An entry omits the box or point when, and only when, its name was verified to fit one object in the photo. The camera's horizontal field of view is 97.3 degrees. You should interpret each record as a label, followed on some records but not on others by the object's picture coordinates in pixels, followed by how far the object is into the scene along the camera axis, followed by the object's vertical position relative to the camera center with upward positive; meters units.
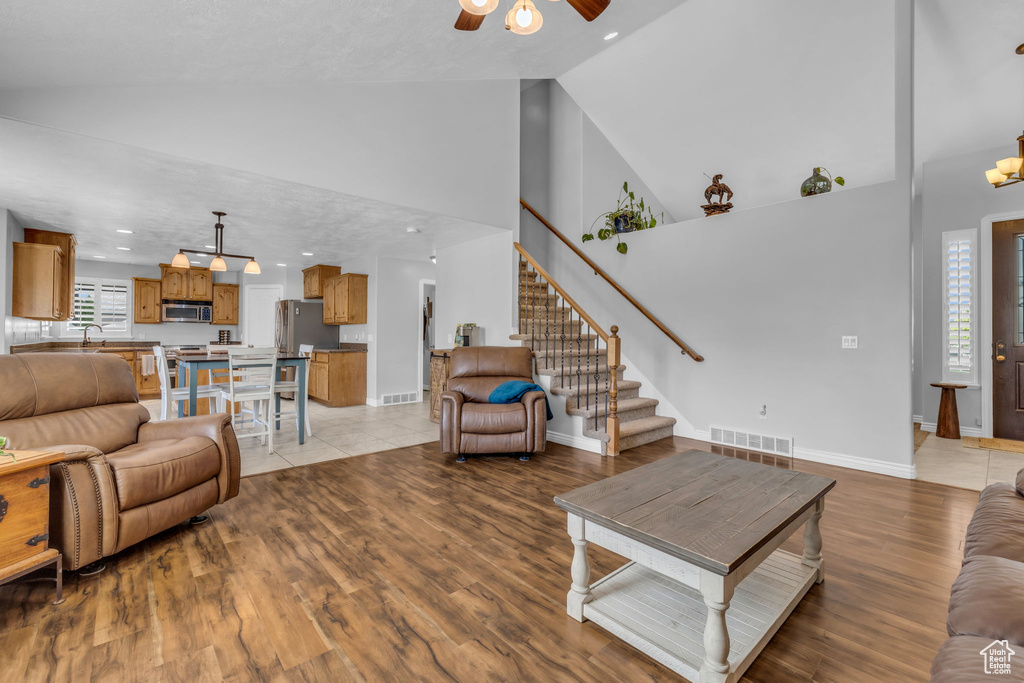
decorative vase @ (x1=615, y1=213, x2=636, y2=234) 5.44 +1.45
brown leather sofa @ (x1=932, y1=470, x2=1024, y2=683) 1.00 -0.69
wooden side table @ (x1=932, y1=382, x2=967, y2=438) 4.84 -0.75
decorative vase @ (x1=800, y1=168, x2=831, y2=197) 4.10 +1.46
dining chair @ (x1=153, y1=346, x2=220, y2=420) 4.42 -0.52
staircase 4.36 -0.42
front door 4.64 +0.17
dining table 4.21 -0.24
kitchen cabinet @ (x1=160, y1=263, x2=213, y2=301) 8.30 +1.06
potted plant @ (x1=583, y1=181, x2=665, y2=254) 5.45 +1.47
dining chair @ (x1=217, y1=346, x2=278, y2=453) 4.25 -0.36
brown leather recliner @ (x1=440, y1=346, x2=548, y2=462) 4.09 -0.76
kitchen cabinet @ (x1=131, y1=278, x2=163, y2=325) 8.12 +0.71
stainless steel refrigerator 7.71 +0.23
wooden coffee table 1.45 -0.74
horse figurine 4.77 +1.63
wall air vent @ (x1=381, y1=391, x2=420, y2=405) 7.22 -0.94
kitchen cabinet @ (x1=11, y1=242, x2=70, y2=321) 4.37 +0.58
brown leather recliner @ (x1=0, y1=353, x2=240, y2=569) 2.06 -0.60
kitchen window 7.57 +0.56
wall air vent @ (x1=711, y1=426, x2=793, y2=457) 4.28 -0.96
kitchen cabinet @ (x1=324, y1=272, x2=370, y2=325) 7.23 +0.70
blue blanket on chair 4.25 -0.47
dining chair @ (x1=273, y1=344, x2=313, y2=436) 4.66 -0.49
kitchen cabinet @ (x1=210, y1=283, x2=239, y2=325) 8.90 +0.73
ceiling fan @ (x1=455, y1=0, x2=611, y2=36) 2.01 +1.58
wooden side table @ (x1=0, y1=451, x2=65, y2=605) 1.77 -0.71
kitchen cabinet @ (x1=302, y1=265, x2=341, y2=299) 7.98 +1.13
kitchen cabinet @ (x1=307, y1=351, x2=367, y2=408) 7.01 -0.59
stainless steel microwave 8.36 +0.52
